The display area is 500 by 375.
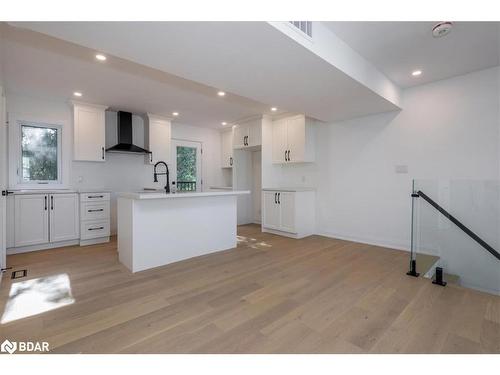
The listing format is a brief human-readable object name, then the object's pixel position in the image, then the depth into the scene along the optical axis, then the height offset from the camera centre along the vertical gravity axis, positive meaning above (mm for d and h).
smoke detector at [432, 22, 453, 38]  2166 +1433
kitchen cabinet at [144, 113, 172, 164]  5086 +1013
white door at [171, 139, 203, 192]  5871 +489
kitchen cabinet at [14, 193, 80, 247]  3676 -543
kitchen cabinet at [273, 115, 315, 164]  4809 +931
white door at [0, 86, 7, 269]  2767 -235
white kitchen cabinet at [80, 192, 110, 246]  4141 -579
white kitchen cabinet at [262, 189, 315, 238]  4609 -544
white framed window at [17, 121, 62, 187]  4070 +531
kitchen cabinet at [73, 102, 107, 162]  4270 +964
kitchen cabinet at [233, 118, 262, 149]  5328 +1176
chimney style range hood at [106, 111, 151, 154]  4706 +1013
